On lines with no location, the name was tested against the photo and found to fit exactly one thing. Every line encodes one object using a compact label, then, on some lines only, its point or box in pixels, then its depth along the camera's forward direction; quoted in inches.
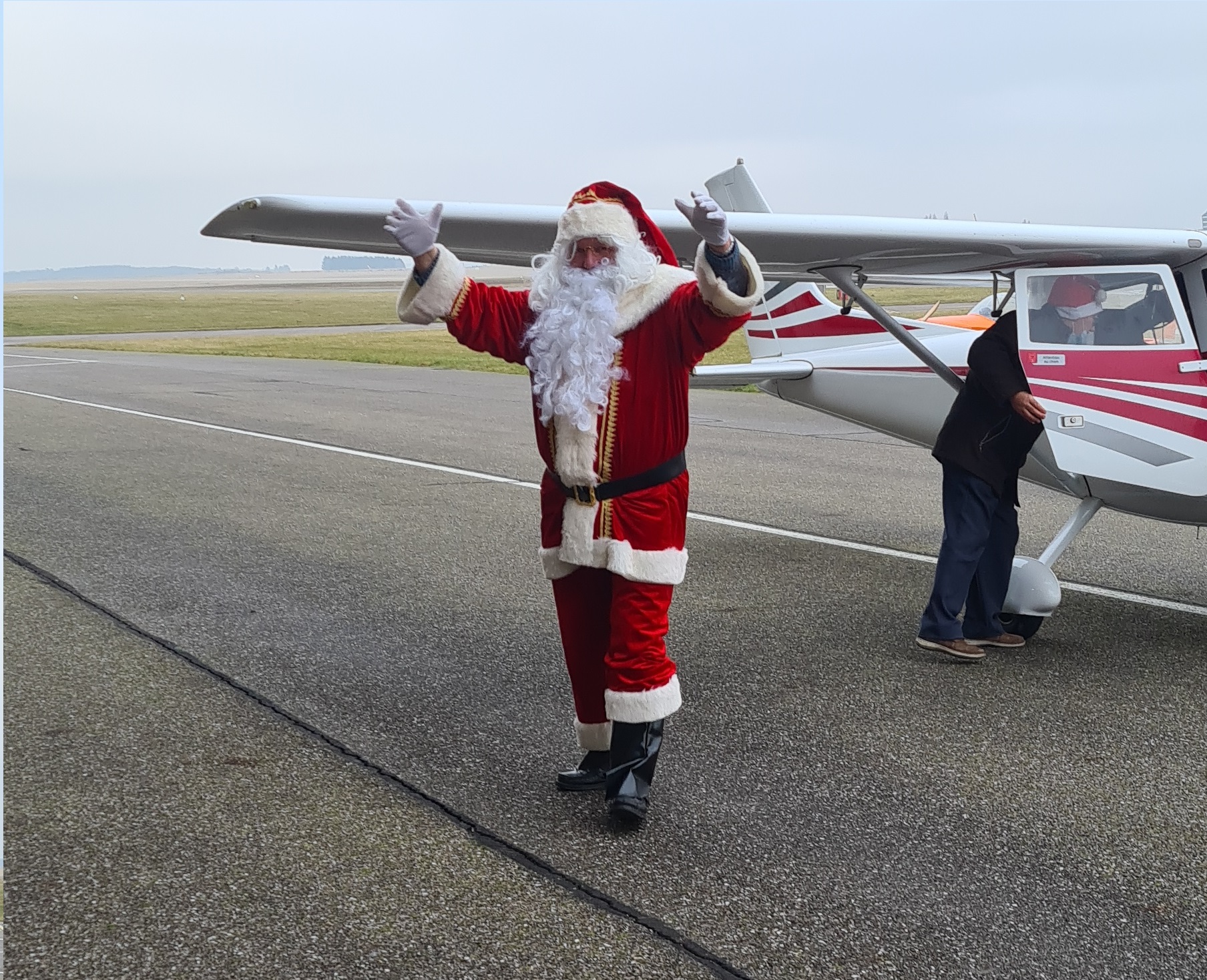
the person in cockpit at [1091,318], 203.6
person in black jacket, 195.9
